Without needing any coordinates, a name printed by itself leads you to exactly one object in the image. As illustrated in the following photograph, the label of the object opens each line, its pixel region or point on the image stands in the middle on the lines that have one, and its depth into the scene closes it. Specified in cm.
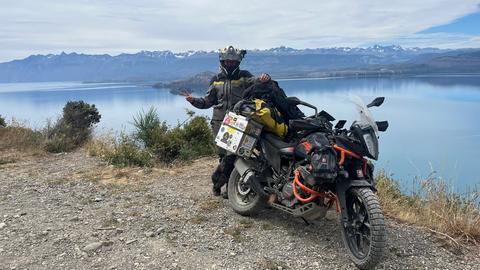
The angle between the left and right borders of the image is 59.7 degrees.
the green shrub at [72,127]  969
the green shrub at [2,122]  1155
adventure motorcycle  356
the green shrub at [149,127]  860
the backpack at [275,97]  474
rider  545
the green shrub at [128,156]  777
